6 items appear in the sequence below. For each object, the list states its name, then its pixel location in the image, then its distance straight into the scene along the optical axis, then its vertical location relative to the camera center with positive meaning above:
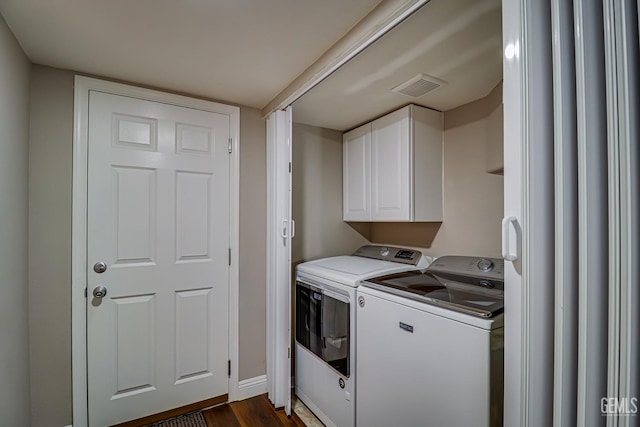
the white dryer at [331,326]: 1.71 -0.73
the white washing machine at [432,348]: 1.08 -0.56
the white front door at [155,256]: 1.78 -0.27
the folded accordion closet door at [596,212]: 0.55 +0.01
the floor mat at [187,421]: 1.90 -1.35
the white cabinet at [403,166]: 2.05 +0.36
